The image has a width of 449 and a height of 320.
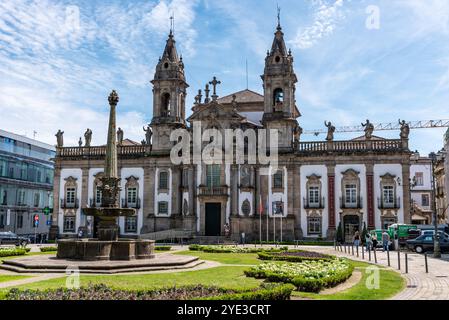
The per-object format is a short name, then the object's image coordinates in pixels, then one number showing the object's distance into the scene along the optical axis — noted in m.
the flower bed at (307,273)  13.93
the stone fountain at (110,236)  19.56
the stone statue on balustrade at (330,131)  44.12
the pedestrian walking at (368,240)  29.66
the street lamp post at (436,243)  27.03
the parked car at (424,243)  31.38
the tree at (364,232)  40.35
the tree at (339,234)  41.28
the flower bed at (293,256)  24.05
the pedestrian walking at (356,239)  31.14
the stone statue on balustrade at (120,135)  50.16
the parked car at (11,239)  39.31
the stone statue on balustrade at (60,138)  50.06
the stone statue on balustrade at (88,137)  50.09
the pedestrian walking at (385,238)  30.86
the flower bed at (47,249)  31.62
